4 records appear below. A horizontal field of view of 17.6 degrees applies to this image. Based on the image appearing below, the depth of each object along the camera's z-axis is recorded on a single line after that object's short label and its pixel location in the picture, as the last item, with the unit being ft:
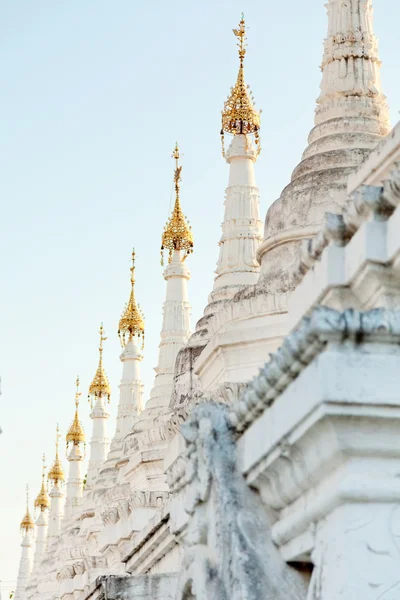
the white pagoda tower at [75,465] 150.51
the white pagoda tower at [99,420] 127.13
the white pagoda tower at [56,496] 171.94
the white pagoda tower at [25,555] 201.63
